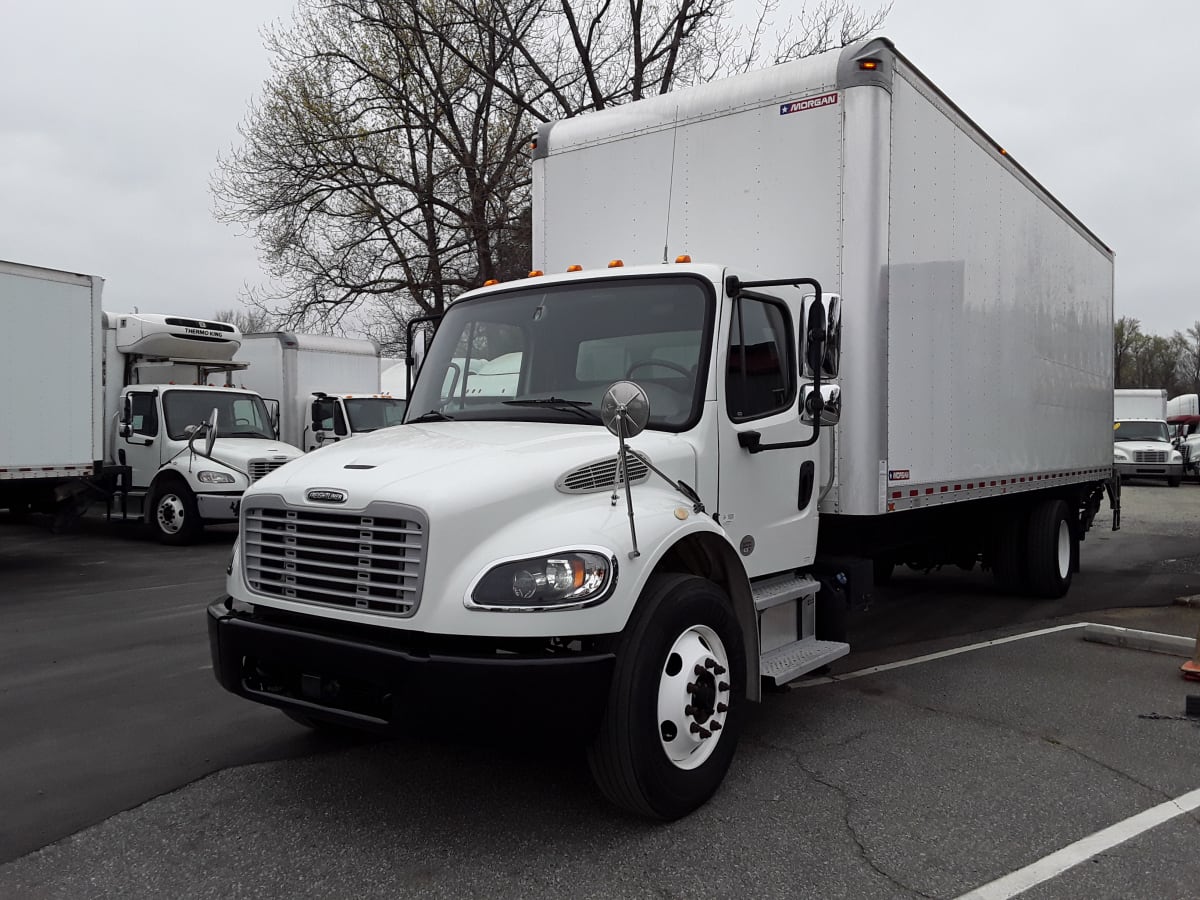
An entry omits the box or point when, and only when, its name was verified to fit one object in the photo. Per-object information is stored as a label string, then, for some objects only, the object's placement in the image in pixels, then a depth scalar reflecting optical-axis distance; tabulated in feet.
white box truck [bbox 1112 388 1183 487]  97.35
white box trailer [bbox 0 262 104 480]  35.24
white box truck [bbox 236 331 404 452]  59.11
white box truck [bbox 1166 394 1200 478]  101.04
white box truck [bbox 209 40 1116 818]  11.71
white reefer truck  35.81
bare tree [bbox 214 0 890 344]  69.82
